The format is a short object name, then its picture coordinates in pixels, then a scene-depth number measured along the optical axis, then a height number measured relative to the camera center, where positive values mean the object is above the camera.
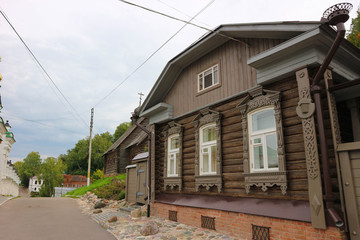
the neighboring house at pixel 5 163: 27.61 +1.63
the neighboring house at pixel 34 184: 90.29 -2.44
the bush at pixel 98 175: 34.84 +0.14
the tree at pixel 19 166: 87.93 +4.04
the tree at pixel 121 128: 58.34 +10.73
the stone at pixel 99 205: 14.89 -1.62
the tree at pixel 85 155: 60.41 +5.41
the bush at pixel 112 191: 17.16 -1.02
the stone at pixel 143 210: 11.59 -1.51
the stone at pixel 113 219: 10.65 -1.73
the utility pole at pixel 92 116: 31.96 +7.51
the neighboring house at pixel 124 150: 30.66 +3.16
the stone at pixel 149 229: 8.35 -1.71
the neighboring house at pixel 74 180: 72.81 -0.94
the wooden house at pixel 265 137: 5.64 +1.08
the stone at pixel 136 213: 11.37 -1.60
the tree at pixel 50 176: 54.96 +0.21
